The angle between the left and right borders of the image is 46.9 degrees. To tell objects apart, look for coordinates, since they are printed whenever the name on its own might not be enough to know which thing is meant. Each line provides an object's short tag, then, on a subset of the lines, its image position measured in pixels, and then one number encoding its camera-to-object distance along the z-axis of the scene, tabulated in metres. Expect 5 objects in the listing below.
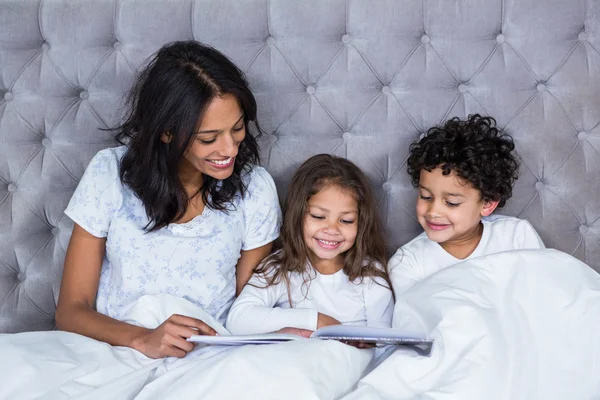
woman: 1.53
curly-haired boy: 1.70
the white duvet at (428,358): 1.32
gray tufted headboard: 1.80
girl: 1.74
